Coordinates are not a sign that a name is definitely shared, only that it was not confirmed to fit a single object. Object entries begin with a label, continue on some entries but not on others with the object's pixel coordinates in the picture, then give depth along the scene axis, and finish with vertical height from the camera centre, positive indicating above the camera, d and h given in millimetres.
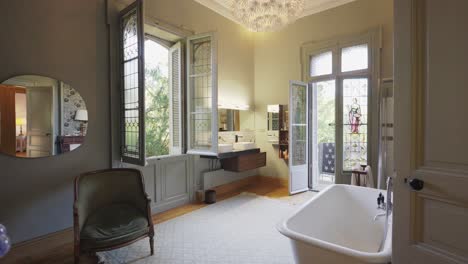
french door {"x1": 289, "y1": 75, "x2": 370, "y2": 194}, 4410 -14
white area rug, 2434 -1329
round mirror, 2418 +130
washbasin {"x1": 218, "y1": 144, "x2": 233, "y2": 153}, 4198 -363
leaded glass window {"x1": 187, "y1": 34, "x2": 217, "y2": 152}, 3988 +593
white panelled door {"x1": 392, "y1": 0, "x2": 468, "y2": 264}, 1118 -27
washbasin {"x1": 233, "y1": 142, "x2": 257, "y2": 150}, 4784 -369
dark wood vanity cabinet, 4422 -673
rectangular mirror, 4973 +178
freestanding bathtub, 1741 -964
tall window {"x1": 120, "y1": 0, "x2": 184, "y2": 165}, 4066 +628
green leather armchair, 2102 -877
